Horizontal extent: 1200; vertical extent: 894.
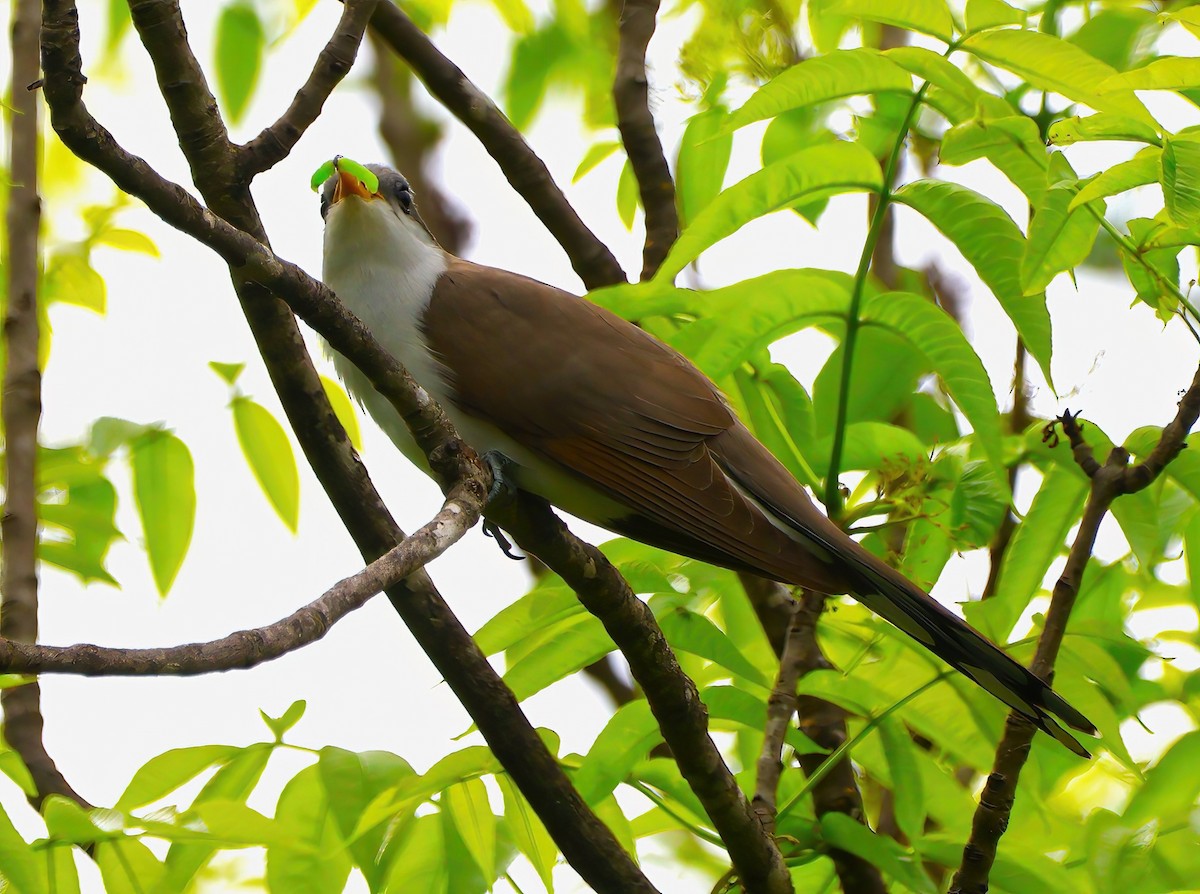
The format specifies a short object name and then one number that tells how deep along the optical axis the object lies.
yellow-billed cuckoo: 5.17
